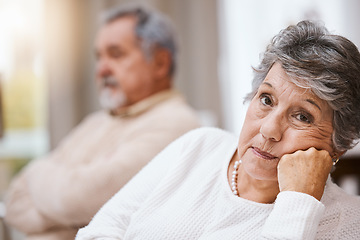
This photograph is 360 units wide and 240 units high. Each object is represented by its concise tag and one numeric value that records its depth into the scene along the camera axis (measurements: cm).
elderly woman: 108
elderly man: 143
